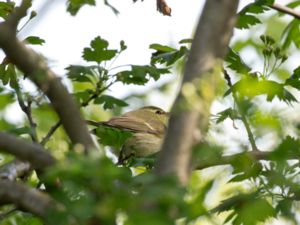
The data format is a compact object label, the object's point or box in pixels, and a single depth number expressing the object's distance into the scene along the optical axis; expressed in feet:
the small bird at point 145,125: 37.19
